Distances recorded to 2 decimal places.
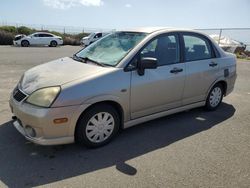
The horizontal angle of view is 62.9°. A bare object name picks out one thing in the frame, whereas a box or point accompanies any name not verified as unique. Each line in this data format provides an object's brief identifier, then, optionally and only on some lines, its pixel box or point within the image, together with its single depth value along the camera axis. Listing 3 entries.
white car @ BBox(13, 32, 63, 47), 18.66
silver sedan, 2.62
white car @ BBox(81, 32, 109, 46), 19.76
